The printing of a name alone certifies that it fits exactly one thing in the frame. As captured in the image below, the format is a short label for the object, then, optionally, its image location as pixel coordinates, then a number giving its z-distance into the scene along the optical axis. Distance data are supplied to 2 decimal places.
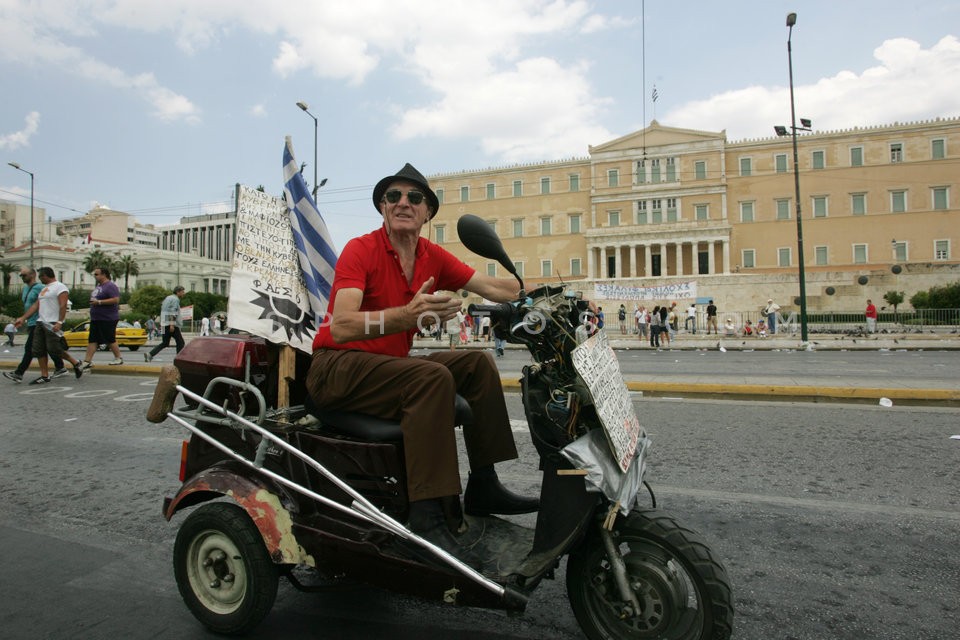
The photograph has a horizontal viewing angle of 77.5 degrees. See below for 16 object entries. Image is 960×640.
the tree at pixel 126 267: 85.98
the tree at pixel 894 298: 37.69
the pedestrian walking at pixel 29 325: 9.56
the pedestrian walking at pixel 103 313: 9.97
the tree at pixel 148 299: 65.19
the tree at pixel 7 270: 82.19
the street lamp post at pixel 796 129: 22.36
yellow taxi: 24.88
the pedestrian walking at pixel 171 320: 12.88
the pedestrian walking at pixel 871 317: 26.28
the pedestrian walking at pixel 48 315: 9.32
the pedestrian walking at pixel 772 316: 29.90
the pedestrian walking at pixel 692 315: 32.22
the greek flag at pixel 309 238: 3.00
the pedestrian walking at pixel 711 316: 30.42
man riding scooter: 2.11
